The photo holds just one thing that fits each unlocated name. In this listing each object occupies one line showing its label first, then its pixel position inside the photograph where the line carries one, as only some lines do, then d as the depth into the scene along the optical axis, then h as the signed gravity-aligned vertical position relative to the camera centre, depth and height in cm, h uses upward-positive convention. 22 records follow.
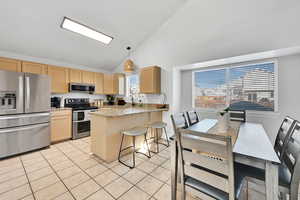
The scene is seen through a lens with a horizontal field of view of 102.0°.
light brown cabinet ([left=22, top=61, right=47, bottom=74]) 295 +79
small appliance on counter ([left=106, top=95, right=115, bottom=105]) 500 +2
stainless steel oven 348 -74
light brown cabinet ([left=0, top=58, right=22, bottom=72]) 269 +78
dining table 91 -46
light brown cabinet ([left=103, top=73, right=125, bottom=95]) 470 +57
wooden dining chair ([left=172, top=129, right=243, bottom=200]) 88 -54
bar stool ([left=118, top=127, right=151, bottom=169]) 219 -62
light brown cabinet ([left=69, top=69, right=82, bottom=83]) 374 +73
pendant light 349 +94
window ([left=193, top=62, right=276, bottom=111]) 251 +26
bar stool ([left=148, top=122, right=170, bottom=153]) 277 -62
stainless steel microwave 371 +36
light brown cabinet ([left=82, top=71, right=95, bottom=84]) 405 +73
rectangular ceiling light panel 271 +169
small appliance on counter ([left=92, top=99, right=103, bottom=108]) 447 -16
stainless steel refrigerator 236 -29
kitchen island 225 -65
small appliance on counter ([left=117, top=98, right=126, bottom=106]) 463 -13
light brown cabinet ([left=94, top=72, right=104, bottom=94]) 440 +59
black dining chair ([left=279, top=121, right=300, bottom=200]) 96 -61
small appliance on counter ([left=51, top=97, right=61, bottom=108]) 357 -10
